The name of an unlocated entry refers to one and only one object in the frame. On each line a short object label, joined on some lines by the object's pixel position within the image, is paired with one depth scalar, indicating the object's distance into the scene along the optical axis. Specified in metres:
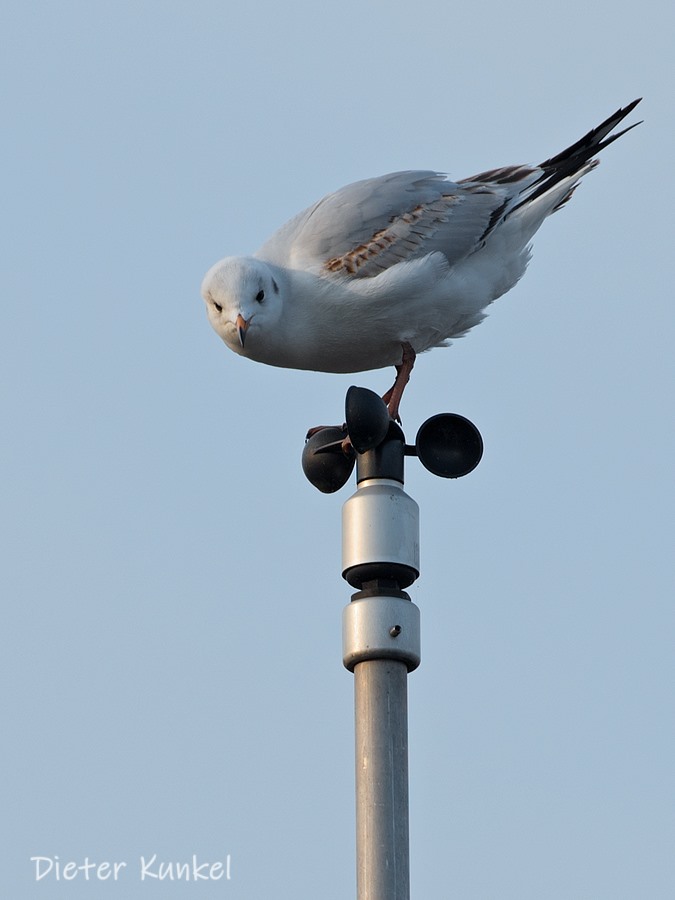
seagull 18.41
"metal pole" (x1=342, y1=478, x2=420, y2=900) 11.14
